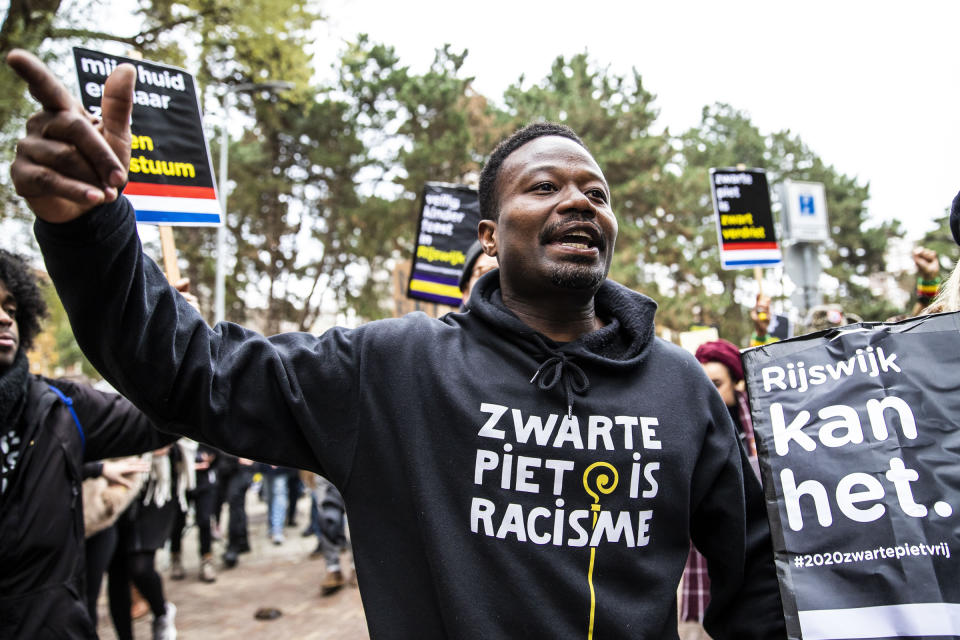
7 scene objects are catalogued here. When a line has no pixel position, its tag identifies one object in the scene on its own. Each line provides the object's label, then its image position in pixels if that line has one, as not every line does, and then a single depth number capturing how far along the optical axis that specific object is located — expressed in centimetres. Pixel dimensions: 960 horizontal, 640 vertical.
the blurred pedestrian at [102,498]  378
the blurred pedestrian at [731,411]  345
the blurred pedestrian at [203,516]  722
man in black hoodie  132
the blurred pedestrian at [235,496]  793
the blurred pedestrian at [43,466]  245
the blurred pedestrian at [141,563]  470
